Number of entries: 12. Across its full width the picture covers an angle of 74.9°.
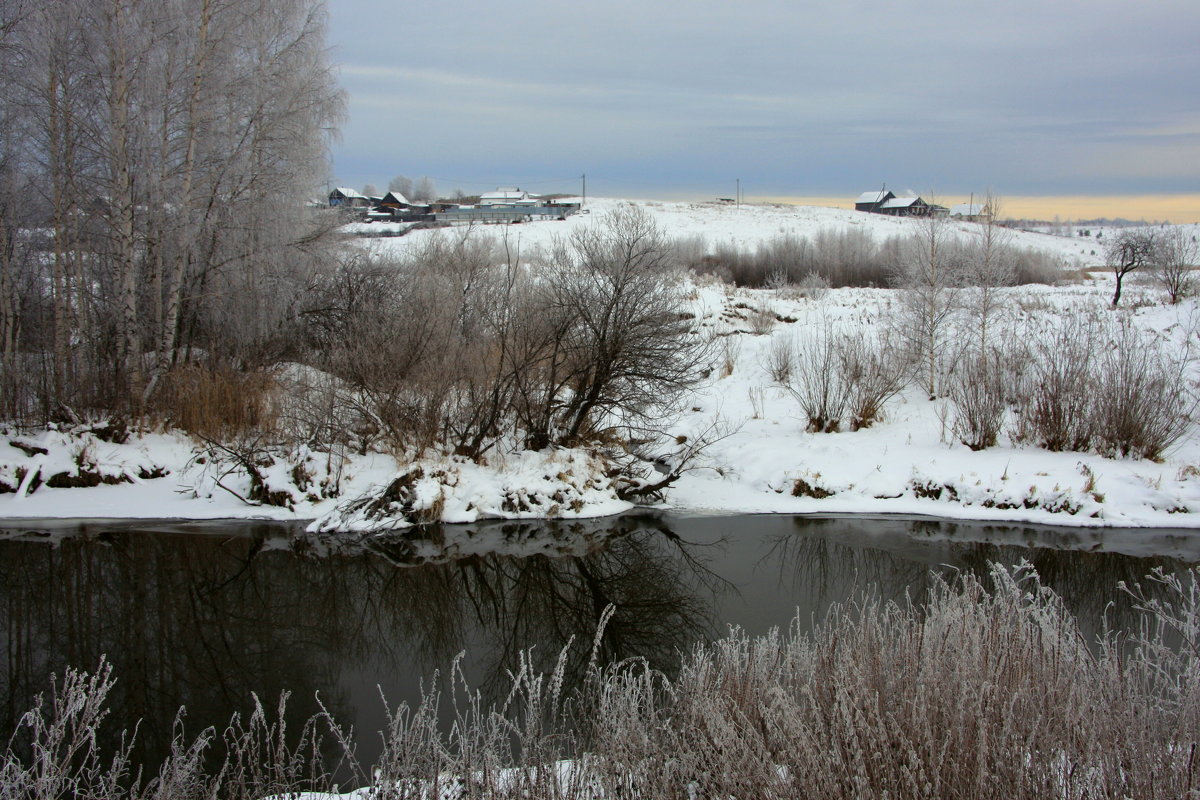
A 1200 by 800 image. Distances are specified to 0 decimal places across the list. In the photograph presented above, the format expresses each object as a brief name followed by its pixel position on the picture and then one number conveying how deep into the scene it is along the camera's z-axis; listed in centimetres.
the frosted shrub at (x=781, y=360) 1841
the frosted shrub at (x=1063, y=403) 1316
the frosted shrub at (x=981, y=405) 1370
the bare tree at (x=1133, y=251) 2503
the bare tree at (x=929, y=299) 1666
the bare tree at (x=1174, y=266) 2366
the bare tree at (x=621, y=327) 1320
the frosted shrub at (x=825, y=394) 1541
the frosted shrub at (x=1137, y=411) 1262
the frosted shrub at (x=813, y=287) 2918
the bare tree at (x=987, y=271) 1620
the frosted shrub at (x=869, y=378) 1545
